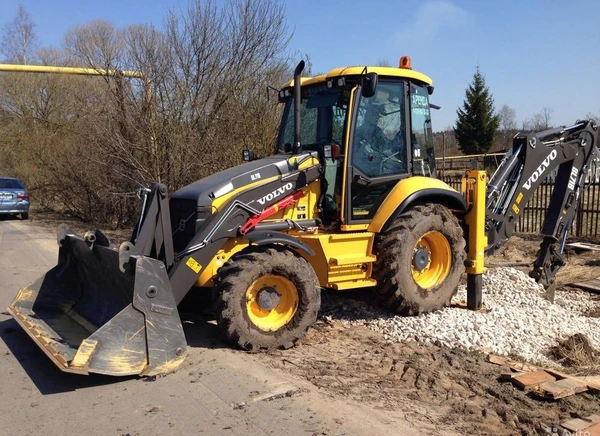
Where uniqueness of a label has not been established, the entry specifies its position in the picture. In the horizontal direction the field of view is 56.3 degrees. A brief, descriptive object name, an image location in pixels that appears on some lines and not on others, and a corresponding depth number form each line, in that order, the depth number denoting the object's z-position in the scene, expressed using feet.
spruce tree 129.59
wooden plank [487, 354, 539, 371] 16.81
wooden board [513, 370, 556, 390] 14.89
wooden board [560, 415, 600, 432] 12.51
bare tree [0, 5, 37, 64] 112.47
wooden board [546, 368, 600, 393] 14.93
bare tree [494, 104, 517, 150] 151.19
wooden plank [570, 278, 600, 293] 28.00
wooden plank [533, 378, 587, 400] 14.26
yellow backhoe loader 15.81
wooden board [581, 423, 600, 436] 12.19
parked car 62.85
